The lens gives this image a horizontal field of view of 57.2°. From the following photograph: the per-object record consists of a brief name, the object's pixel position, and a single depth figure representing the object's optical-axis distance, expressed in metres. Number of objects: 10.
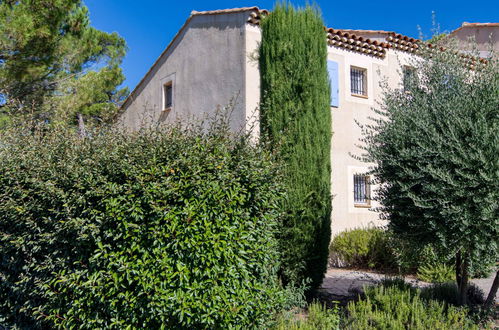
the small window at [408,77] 6.09
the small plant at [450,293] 6.42
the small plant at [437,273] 8.74
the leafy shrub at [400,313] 4.94
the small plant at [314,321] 4.78
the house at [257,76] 11.05
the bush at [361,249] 10.21
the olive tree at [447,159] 4.95
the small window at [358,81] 12.72
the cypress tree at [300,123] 6.61
